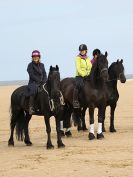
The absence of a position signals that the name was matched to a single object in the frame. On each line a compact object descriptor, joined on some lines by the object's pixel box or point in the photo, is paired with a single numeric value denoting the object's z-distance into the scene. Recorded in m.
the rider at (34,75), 12.35
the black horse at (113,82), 14.77
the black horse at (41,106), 11.62
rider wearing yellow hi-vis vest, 13.97
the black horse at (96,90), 13.03
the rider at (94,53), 14.75
